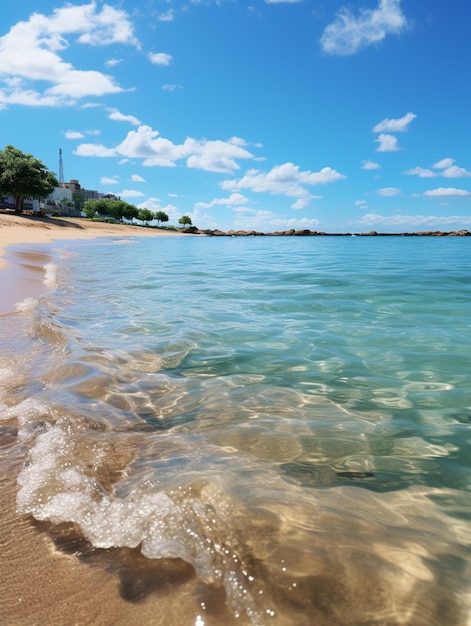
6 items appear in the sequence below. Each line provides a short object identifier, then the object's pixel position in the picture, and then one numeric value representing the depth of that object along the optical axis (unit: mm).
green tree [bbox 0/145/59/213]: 48906
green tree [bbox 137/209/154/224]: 122981
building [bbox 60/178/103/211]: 124350
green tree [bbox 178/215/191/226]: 146125
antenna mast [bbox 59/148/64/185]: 130200
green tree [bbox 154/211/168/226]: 137750
